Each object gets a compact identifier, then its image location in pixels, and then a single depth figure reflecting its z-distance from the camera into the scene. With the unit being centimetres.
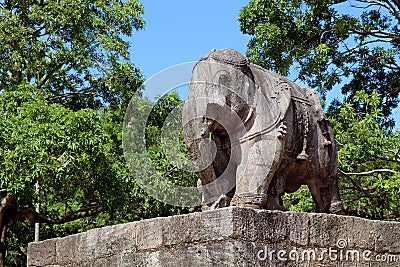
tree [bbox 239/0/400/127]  1747
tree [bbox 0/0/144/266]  1483
